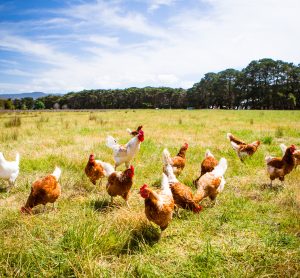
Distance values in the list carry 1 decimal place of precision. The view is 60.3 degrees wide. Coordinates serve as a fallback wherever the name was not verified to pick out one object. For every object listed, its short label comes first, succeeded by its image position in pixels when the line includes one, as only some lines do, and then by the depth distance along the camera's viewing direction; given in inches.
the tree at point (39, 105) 3961.6
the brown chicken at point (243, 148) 313.4
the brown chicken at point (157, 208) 137.7
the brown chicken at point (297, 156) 261.2
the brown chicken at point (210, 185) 179.3
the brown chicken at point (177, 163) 235.8
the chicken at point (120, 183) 181.8
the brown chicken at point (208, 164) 231.6
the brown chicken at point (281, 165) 223.0
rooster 248.2
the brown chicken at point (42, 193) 175.5
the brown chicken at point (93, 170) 223.2
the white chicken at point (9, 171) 218.2
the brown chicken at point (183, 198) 166.4
